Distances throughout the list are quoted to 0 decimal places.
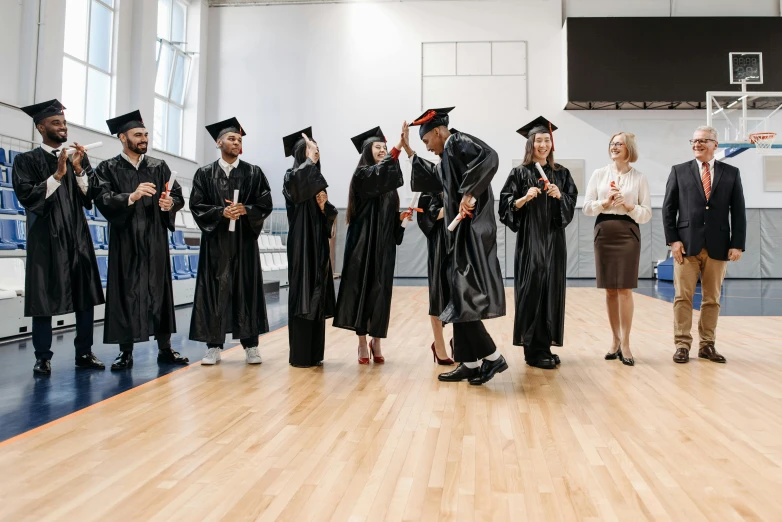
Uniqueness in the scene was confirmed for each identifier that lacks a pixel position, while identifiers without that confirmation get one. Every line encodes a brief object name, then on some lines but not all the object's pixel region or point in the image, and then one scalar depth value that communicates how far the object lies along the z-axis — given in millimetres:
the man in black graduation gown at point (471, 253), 3185
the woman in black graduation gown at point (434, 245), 3721
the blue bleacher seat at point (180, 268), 8281
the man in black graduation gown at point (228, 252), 3949
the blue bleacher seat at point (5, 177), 7234
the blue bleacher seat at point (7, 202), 6496
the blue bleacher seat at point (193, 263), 8977
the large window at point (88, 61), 10570
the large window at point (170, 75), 13797
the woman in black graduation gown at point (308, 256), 3881
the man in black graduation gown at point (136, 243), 3859
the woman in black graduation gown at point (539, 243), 3877
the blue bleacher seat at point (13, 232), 6020
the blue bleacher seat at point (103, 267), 6785
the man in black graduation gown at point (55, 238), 3699
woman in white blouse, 3984
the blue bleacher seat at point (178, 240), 8898
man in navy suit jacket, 4039
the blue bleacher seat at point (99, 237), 7404
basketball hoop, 10352
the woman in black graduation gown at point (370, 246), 3926
